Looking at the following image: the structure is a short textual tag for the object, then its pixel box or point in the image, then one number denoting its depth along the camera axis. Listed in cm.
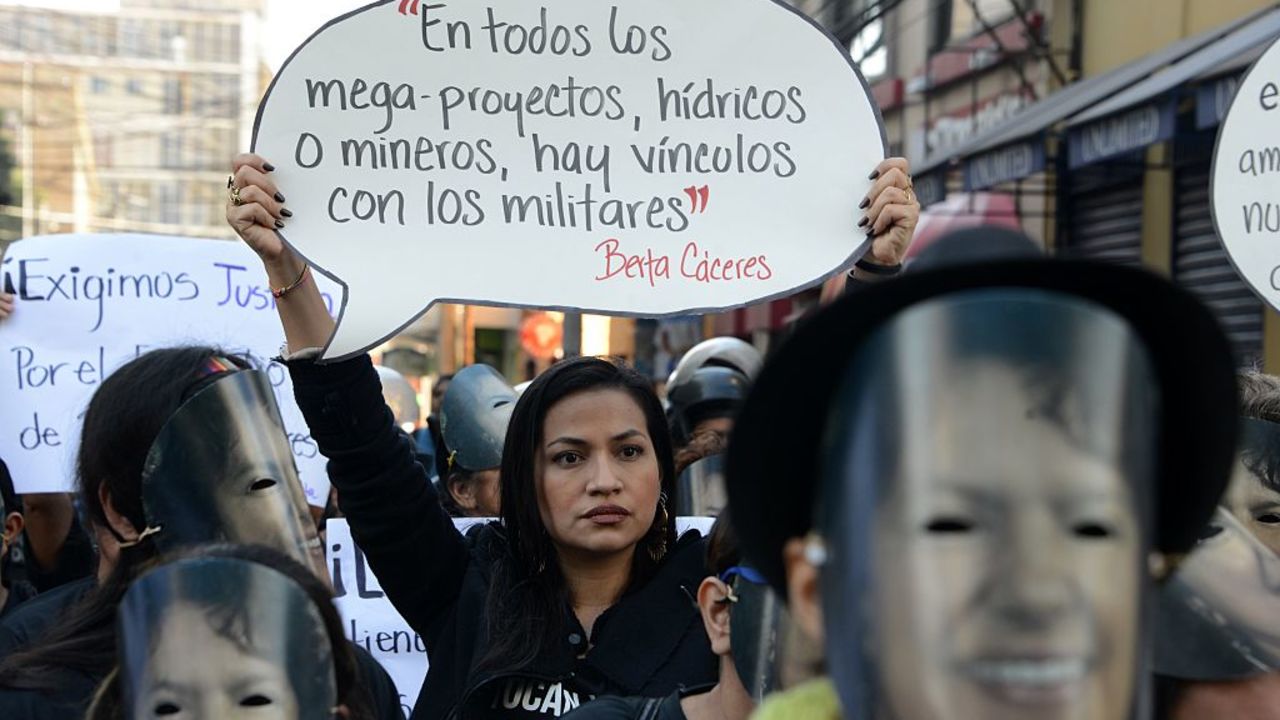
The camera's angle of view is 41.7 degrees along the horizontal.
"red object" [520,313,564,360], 1912
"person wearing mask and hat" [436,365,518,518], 492
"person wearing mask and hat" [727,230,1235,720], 122
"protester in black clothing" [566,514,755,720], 230
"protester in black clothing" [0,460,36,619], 342
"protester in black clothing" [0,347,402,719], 240
